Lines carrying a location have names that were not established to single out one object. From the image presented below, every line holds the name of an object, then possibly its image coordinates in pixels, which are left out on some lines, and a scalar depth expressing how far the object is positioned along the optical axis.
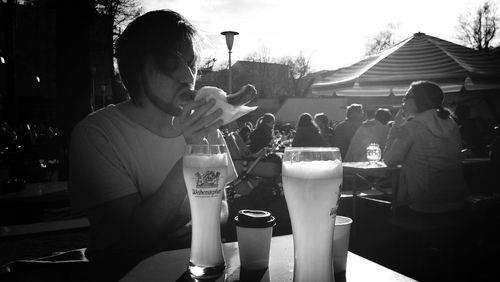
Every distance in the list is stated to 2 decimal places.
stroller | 6.56
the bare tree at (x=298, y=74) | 48.16
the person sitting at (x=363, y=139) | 5.82
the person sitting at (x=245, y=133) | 9.88
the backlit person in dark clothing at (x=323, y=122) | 9.33
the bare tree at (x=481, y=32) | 29.14
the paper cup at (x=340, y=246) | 1.04
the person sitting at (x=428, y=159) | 3.56
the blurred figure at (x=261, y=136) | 7.44
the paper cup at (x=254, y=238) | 1.03
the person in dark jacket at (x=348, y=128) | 7.06
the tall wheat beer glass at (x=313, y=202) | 0.83
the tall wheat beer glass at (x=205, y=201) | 0.97
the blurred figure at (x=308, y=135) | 6.41
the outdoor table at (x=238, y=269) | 0.96
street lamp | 11.93
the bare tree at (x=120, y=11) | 16.27
